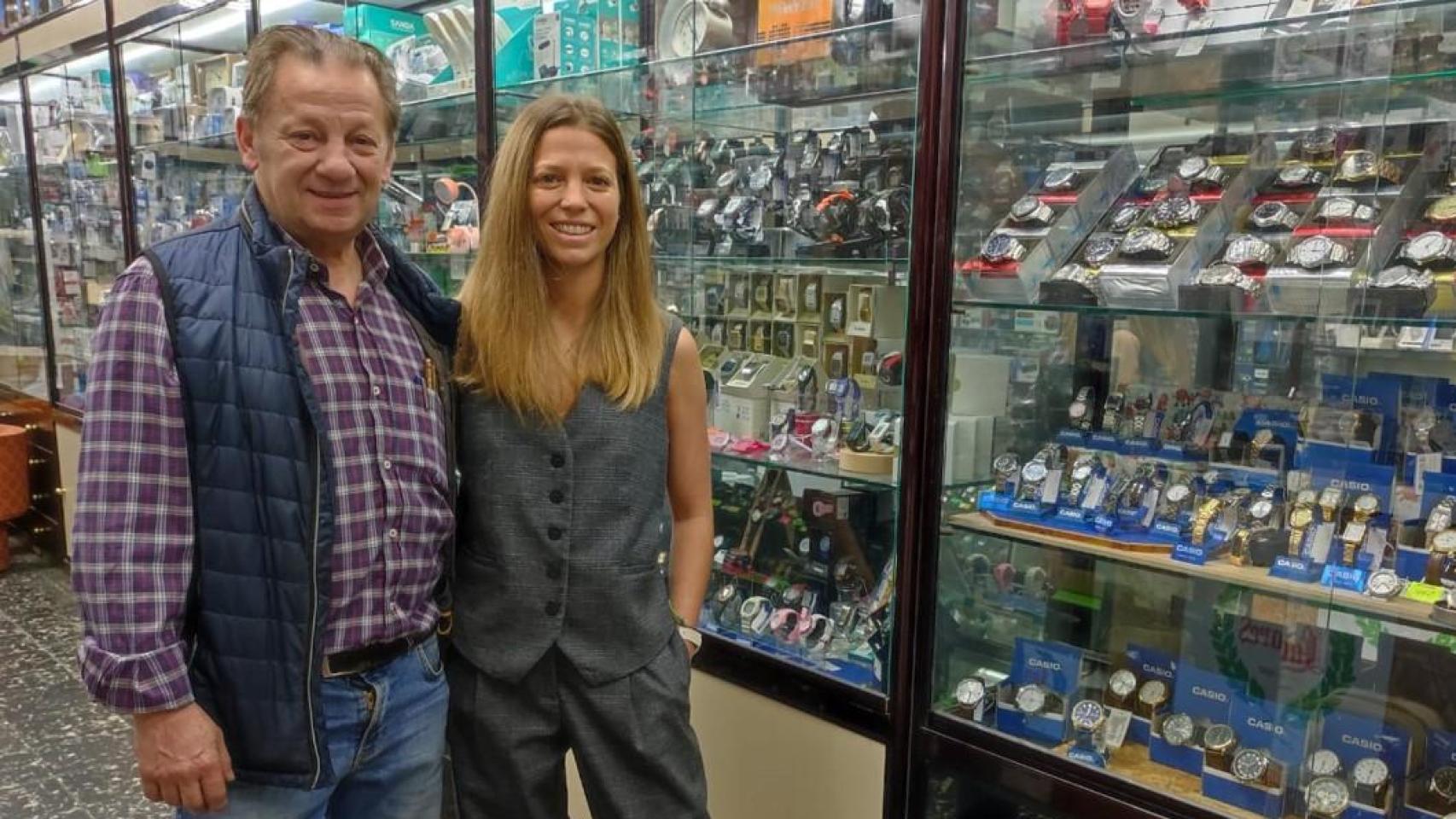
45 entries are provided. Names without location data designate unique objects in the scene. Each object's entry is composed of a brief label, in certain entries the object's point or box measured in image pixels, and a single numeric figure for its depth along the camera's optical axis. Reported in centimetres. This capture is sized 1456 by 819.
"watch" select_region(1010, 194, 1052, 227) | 183
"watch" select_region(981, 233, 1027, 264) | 180
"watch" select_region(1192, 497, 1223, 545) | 171
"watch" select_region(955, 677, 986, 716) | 188
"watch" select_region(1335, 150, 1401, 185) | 157
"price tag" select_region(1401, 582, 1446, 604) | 148
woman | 145
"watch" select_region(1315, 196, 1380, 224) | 154
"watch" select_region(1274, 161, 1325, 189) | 165
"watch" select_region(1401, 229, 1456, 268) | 148
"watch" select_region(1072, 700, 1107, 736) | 182
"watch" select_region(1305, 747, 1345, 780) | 160
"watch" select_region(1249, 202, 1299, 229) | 163
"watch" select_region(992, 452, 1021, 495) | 195
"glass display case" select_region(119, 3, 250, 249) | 381
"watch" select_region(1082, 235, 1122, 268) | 176
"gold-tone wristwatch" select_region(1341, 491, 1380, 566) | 156
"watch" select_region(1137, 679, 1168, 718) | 181
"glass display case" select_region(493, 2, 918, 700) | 215
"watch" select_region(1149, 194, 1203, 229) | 170
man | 117
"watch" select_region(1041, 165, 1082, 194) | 187
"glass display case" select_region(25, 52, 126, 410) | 448
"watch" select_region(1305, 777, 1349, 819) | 156
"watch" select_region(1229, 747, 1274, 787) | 162
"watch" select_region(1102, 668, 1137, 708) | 185
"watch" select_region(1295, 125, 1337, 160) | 166
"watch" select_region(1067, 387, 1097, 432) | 194
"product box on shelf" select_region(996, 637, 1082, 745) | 185
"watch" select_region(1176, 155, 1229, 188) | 173
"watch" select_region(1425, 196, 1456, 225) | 150
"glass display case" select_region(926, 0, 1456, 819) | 155
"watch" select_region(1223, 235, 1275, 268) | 162
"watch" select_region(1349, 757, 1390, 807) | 155
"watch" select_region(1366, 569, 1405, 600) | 151
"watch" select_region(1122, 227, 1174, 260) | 168
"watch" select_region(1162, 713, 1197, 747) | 172
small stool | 473
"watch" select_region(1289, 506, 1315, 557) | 162
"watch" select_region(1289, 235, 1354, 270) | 154
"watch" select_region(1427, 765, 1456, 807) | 150
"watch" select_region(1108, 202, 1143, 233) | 177
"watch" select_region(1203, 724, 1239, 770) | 166
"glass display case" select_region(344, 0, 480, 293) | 296
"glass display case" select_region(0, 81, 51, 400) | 495
